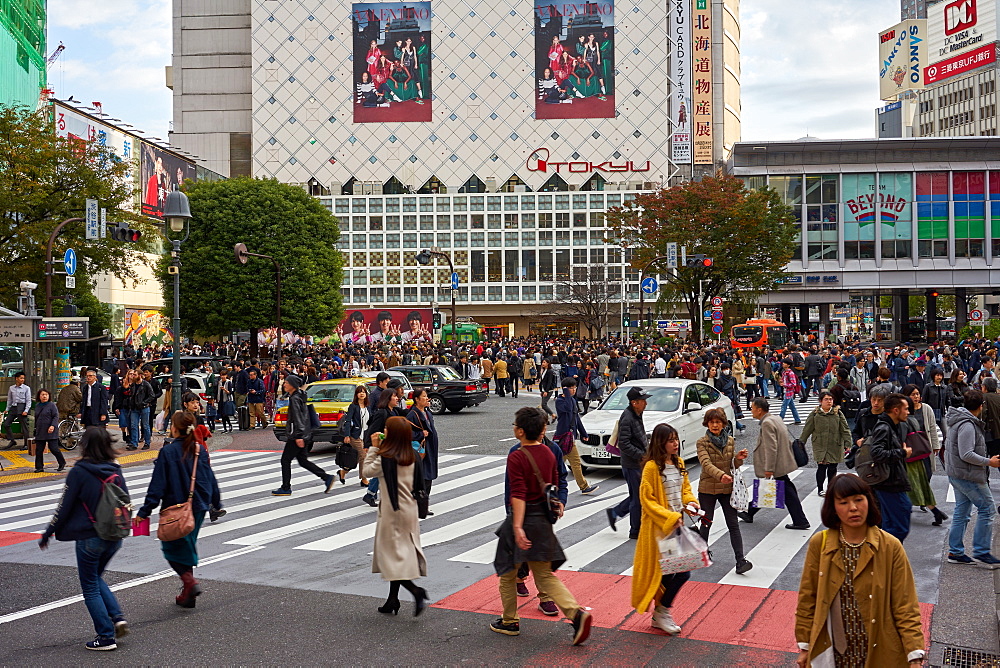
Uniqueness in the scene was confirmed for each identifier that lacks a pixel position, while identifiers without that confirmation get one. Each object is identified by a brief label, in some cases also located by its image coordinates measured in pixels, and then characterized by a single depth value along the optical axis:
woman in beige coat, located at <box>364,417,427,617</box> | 7.04
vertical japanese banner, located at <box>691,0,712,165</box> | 94.00
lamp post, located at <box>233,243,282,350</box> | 39.63
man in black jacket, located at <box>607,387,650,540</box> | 10.10
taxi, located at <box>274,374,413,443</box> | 17.80
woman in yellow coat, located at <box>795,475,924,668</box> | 4.14
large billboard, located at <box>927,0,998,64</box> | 105.00
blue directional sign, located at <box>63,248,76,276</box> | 27.17
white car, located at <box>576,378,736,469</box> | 14.52
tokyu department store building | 94.62
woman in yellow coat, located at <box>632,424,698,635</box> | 6.43
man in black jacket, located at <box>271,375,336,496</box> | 12.94
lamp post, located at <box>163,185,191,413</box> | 19.09
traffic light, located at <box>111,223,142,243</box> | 24.17
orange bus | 50.72
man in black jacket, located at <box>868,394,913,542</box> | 7.81
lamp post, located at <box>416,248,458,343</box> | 38.53
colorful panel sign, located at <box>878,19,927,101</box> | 121.50
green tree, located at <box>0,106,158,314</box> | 30.34
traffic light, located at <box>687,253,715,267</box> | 38.88
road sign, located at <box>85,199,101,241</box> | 29.16
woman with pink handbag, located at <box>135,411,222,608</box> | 7.22
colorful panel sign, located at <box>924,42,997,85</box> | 106.38
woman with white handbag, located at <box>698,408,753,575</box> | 8.23
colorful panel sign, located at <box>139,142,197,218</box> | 63.47
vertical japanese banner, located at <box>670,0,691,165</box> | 92.81
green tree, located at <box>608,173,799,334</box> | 45.31
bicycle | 18.61
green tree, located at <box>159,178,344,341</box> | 50.41
